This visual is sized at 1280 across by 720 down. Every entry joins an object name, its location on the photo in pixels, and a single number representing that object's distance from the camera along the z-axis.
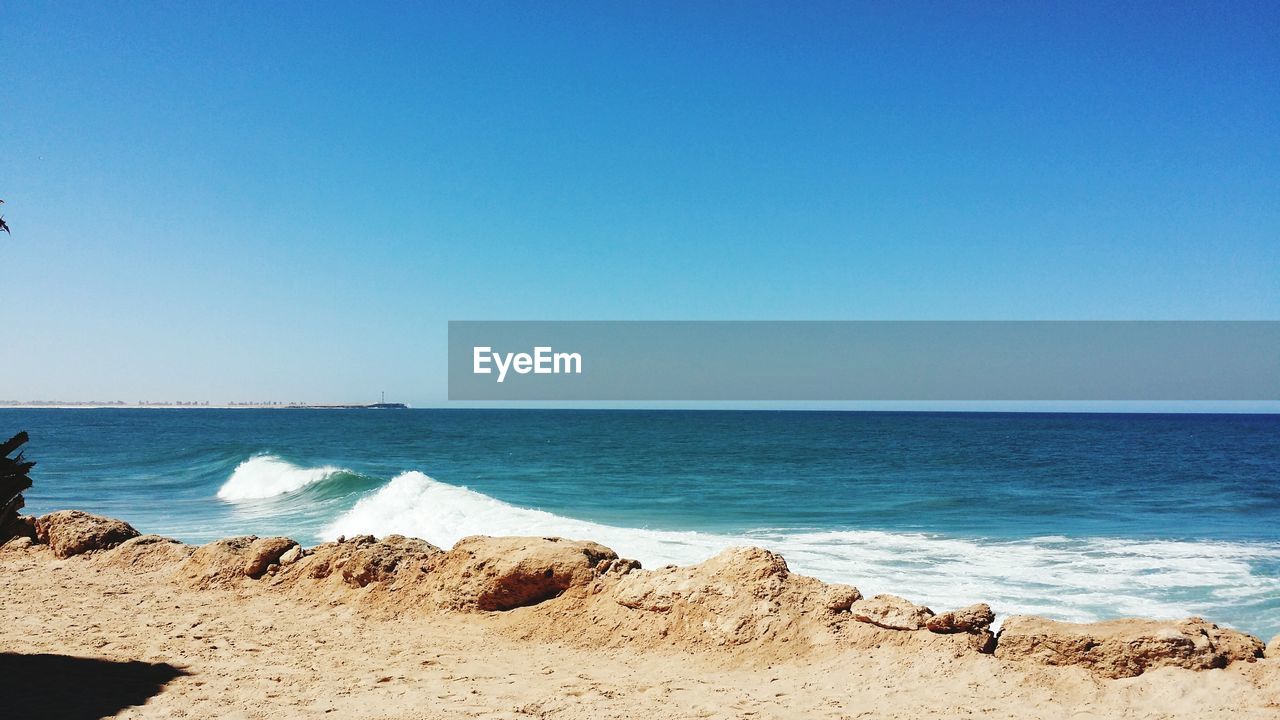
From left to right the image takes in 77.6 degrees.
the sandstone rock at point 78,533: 10.72
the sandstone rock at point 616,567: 8.12
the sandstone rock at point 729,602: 6.95
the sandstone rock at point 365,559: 8.81
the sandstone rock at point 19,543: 11.18
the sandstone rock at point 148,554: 10.12
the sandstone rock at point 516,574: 8.07
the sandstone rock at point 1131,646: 5.62
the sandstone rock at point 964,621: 6.34
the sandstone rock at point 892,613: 6.50
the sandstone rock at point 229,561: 9.35
